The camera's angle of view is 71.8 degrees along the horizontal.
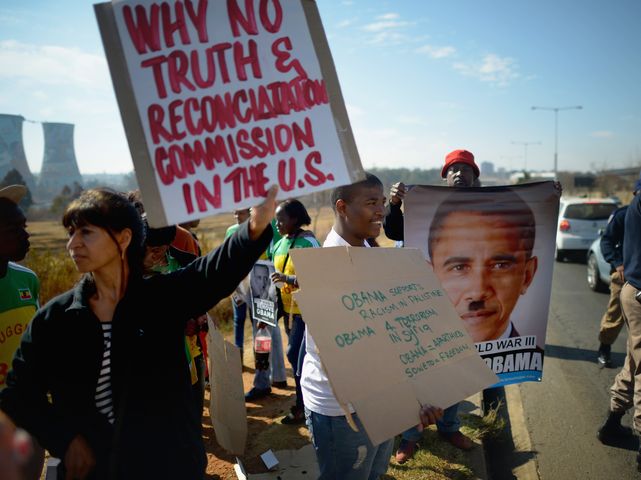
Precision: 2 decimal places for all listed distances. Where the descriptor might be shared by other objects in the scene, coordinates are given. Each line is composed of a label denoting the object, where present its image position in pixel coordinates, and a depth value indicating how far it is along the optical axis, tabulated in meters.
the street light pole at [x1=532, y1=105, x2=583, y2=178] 45.13
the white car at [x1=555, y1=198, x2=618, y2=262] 11.37
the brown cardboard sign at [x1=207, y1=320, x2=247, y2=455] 2.29
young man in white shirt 1.88
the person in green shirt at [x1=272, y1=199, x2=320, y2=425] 3.78
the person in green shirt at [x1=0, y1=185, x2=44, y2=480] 2.31
